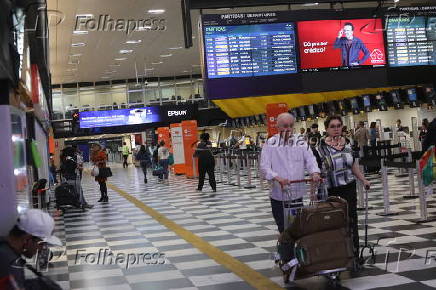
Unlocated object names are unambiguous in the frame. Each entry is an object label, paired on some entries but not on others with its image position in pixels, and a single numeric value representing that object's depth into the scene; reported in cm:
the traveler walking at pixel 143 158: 2461
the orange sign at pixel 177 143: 2727
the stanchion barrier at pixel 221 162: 2117
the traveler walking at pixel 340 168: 581
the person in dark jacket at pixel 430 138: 943
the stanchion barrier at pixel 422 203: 859
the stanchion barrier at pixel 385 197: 955
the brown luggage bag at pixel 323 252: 512
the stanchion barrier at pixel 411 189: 1147
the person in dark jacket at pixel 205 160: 1691
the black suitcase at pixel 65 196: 1407
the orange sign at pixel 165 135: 3253
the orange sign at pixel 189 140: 2575
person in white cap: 286
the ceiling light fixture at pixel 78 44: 2432
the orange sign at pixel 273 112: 1548
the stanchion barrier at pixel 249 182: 1717
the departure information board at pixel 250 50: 1348
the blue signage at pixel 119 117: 3384
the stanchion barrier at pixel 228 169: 1958
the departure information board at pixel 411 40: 1459
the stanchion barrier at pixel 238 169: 1806
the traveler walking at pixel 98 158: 1584
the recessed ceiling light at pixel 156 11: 1967
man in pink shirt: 588
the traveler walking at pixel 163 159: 2356
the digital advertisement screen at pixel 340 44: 1398
